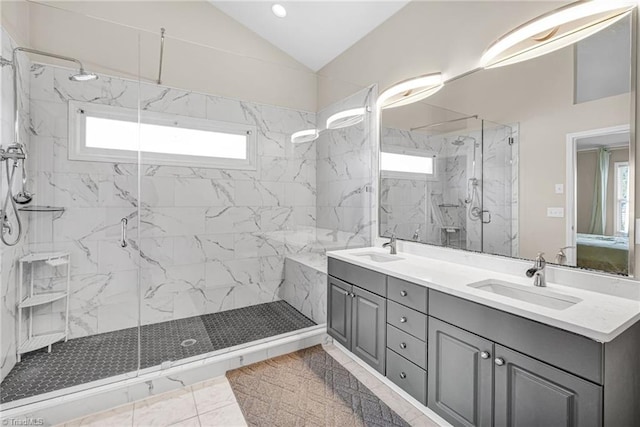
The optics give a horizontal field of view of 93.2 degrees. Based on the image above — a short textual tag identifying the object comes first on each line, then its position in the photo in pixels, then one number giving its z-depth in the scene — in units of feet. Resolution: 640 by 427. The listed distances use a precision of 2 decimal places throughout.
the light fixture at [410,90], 7.60
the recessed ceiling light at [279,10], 9.65
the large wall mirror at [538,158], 4.66
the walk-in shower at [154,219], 7.30
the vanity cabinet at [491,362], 3.47
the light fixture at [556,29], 4.67
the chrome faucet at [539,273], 5.03
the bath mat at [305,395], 5.94
